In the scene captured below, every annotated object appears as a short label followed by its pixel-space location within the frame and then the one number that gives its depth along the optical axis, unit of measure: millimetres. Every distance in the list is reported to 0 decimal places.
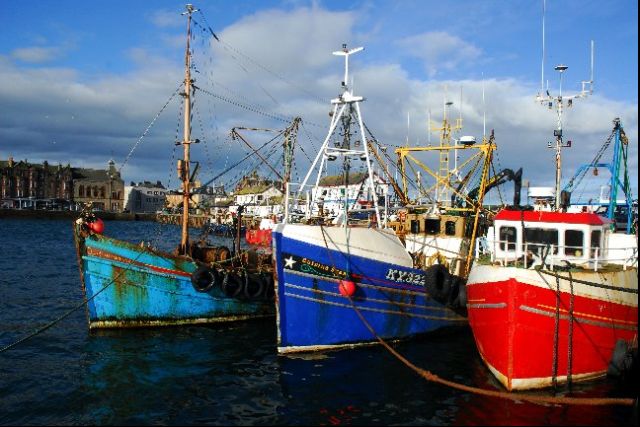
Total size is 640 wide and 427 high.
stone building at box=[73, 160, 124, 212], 133550
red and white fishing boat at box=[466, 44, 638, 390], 13508
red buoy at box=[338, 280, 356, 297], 16516
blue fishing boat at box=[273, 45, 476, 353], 16406
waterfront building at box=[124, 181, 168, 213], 139375
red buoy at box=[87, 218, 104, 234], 18783
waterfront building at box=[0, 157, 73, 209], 122500
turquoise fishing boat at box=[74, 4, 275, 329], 18859
